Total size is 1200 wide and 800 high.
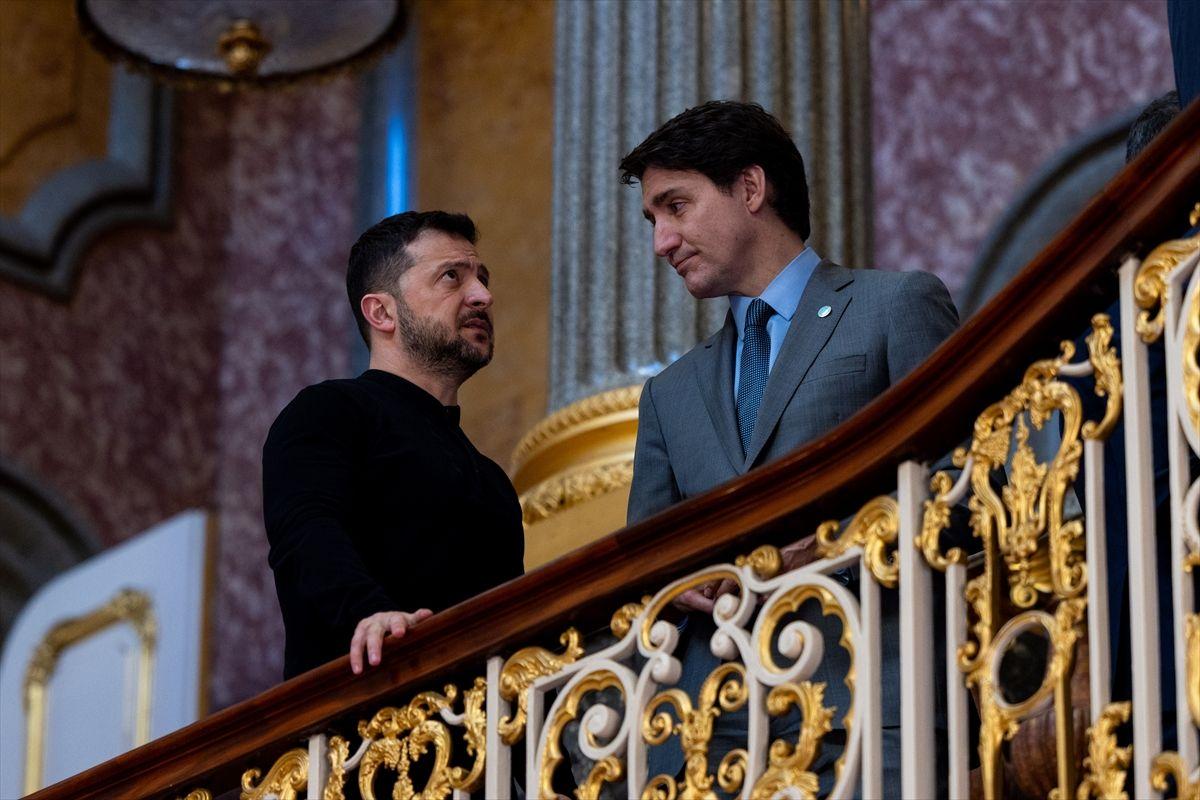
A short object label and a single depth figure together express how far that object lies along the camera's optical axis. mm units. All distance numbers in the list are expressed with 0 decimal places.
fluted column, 7979
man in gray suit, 4889
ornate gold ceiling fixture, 10602
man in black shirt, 5055
